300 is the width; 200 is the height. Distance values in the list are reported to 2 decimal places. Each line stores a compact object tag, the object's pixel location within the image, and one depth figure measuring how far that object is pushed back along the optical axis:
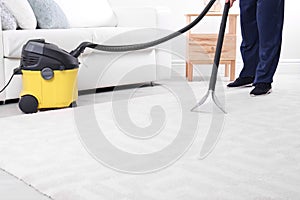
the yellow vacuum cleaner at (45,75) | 2.27
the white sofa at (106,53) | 2.46
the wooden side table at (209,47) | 3.57
